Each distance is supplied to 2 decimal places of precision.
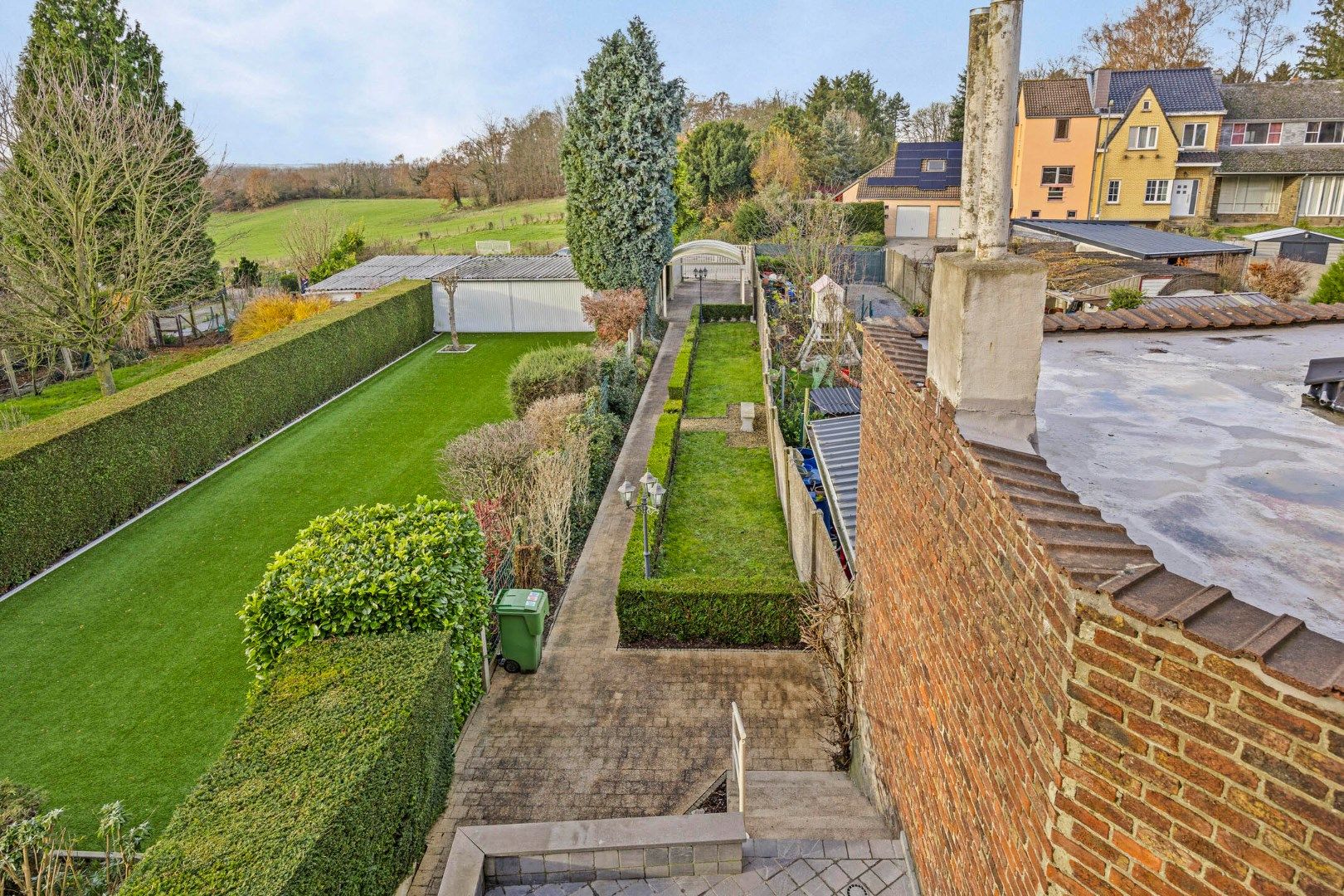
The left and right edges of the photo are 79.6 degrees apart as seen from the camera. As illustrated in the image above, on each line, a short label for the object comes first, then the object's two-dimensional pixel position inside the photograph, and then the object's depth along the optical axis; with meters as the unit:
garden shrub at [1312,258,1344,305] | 16.47
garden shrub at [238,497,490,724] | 7.47
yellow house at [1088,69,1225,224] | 36.56
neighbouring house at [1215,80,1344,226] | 37.38
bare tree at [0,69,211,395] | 19.39
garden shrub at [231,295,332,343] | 25.86
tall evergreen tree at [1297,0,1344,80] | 46.47
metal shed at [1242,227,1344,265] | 25.72
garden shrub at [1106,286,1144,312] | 16.64
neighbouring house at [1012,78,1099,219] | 37.25
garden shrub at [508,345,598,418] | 17.61
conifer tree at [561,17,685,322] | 24.48
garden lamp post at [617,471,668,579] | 11.02
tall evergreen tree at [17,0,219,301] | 24.14
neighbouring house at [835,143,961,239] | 43.59
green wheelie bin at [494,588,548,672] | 9.55
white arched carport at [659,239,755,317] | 33.22
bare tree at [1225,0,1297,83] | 51.19
